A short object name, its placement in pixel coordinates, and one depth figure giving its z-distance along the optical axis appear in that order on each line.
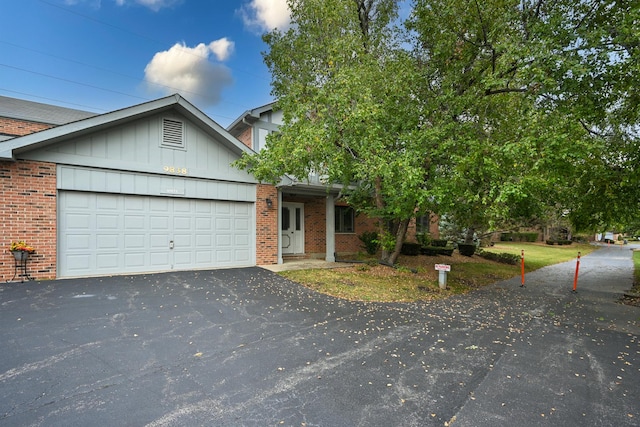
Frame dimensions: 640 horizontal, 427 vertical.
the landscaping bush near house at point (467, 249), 16.05
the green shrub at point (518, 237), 29.74
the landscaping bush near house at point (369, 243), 14.39
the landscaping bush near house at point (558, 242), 30.34
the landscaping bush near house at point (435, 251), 14.95
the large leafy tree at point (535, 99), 6.20
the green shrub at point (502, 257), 15.02
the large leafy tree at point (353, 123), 7.82
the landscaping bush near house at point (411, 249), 14.65
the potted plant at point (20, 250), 7.27
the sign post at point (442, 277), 8.26
